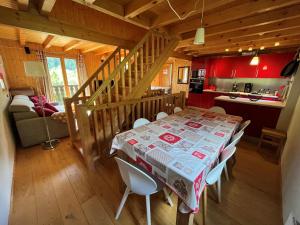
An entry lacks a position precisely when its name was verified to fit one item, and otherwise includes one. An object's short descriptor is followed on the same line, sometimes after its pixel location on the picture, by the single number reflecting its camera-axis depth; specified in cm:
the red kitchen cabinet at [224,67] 496
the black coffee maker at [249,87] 490
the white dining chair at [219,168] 110
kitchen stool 233
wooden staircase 234
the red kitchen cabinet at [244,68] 455
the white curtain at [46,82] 479
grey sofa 247
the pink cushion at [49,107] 317
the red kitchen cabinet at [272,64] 397
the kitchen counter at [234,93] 426
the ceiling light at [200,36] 154
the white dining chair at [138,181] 97
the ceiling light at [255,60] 340
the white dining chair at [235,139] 134
